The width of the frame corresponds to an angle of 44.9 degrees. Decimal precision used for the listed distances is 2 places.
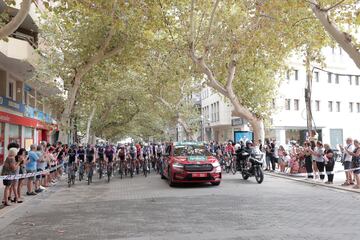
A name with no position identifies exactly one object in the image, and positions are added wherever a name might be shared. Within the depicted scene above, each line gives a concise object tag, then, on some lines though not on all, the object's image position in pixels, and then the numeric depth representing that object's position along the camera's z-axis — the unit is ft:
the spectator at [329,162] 51.98
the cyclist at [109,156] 65.00
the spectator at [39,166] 50.57
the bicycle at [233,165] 70.95
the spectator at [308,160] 58.23
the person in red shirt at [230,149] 72.86
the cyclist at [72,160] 58.80
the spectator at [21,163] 40.46
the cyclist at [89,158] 60.85
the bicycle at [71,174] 58.23
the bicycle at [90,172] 60.08
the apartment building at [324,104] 150.30
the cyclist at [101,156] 65.10
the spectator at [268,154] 73.92
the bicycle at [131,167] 70.64
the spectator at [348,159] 49.16
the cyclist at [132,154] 71.26
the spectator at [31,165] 46.83
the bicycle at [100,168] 65.69
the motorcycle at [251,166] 54.85
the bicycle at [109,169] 63.10
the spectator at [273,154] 73.10
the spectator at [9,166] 38.29
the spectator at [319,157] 53.62
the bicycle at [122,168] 69.87
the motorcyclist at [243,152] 59.98
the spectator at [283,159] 70.59
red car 50.88
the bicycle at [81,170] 61.22
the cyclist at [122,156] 69.10
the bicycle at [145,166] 71.67
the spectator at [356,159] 47.24
